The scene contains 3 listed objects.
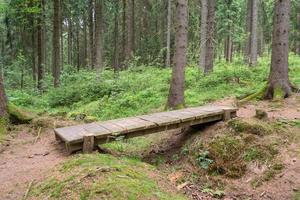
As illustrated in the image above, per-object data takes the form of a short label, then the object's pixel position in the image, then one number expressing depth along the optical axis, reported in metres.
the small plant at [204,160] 5.91
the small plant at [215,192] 5.06
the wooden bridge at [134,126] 5.64
